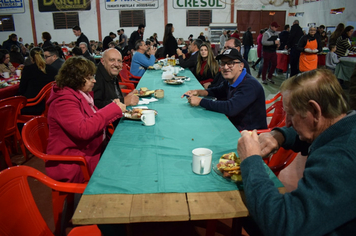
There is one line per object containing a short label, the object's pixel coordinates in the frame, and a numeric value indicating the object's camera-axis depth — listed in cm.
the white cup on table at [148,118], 185
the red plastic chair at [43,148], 161
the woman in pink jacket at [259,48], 814
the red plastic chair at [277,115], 244
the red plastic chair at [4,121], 245
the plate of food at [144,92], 276
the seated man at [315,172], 73
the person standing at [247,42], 993
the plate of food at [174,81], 347
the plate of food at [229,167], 113
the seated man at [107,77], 253
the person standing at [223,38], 1143
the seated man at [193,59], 498
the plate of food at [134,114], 198
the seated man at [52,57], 409
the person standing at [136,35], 774
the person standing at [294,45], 675
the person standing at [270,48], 682
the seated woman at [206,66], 414
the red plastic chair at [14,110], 258
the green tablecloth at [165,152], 111
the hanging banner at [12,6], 1445
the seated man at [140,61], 502
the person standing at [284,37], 899
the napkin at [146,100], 253
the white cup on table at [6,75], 433
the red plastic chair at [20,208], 102
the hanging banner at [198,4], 1450
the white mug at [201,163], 116
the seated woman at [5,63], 473
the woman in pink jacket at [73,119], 160
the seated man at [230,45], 347
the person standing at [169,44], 668
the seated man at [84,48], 611
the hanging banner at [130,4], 1432
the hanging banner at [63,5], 1430
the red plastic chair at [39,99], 321
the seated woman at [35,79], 333
